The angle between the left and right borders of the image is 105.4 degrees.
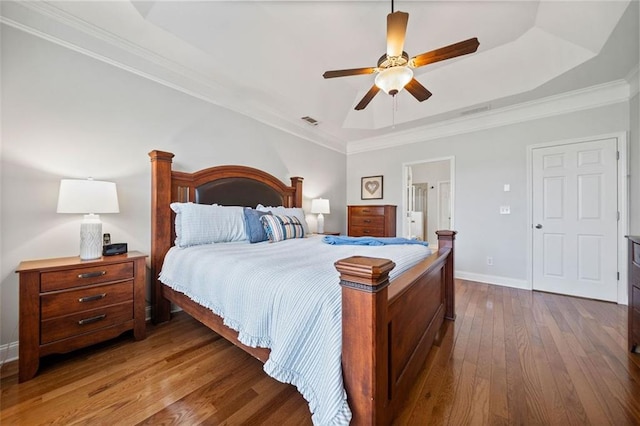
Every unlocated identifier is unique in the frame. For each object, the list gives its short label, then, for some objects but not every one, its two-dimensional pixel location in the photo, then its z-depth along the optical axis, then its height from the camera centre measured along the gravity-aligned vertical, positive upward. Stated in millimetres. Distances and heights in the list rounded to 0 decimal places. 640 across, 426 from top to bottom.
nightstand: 1568 -666
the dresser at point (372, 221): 4527 -129
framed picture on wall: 5035 +555
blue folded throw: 2500 -288
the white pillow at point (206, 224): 2297 -119
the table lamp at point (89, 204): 1777 +55
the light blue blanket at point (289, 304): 996 -484
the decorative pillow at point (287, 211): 3176 +27
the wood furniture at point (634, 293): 1815 -593
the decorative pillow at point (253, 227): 2621 -154
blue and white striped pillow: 2752 -166
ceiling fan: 1665 +1177
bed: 921 -497
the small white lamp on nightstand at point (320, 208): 4266 +96
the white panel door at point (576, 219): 3020 -39
